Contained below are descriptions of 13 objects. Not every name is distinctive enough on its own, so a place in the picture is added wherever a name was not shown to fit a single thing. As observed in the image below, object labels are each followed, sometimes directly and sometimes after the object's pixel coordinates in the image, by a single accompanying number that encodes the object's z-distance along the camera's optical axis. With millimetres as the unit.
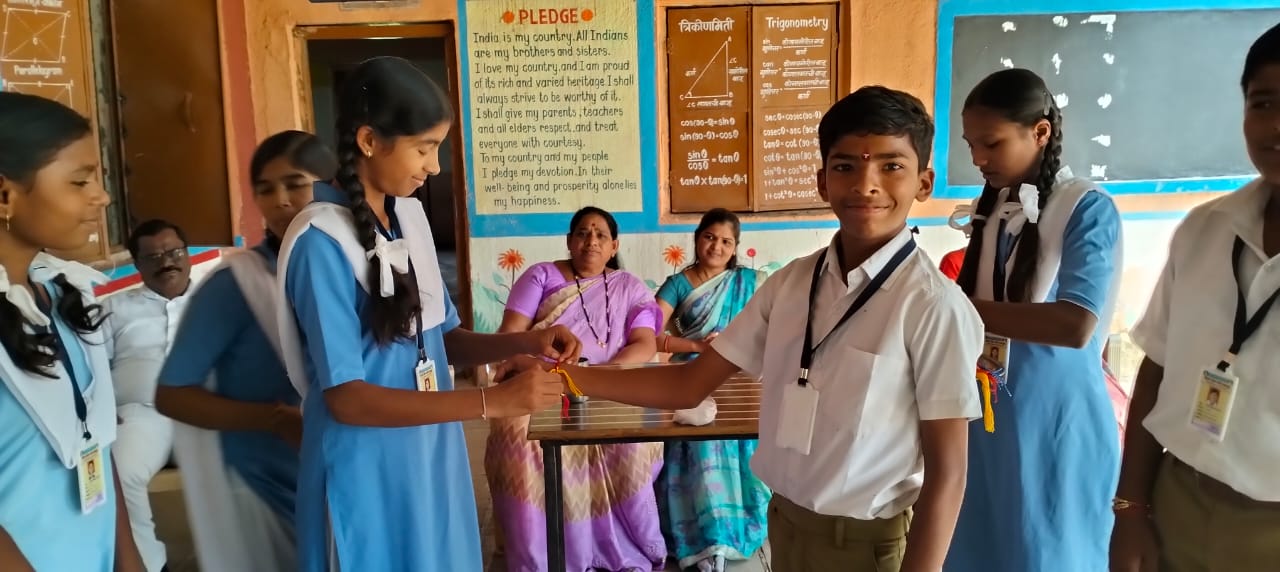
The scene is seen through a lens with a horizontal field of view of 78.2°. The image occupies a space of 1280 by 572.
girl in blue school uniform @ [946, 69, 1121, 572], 1600
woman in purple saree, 2828
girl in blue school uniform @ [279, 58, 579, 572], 1249
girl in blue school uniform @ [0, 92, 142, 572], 1105
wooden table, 2090
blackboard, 4434
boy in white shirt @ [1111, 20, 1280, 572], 1090
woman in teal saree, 2938
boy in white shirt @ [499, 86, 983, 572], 1117
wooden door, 4004
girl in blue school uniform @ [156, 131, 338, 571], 1504
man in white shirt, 2639
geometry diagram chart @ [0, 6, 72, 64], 3016
